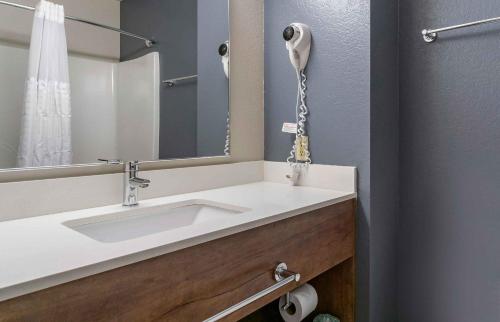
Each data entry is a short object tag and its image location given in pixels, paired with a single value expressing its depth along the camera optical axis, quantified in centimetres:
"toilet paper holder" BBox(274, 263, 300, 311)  95
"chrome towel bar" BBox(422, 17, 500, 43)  120
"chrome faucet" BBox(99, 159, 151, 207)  108
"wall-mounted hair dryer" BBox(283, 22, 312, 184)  138
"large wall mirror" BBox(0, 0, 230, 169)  96
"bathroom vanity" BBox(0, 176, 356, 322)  56
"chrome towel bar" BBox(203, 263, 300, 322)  81
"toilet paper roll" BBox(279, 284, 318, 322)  123
